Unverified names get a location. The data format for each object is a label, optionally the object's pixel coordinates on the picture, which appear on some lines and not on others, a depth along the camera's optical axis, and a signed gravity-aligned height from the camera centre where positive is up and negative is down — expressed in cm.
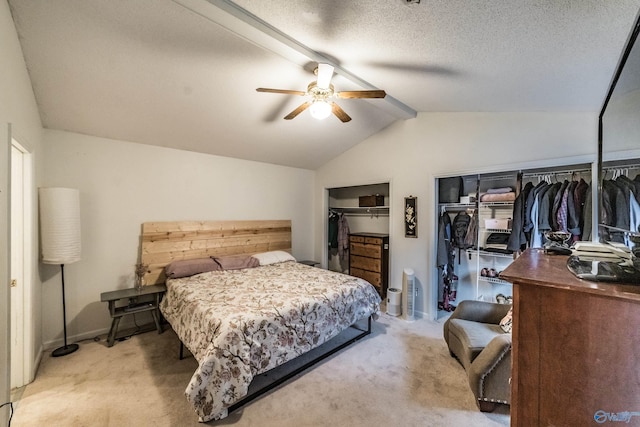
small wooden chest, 470 +13
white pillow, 408 -78
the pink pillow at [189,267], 326 -75
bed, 188 -88
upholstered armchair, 188 -113
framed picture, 372 -12
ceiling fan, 209 +94
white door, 220 -53
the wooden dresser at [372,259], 440 -88
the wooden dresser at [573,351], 70 -42
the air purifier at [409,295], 360 -119
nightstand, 286 -111
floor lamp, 256 -18
